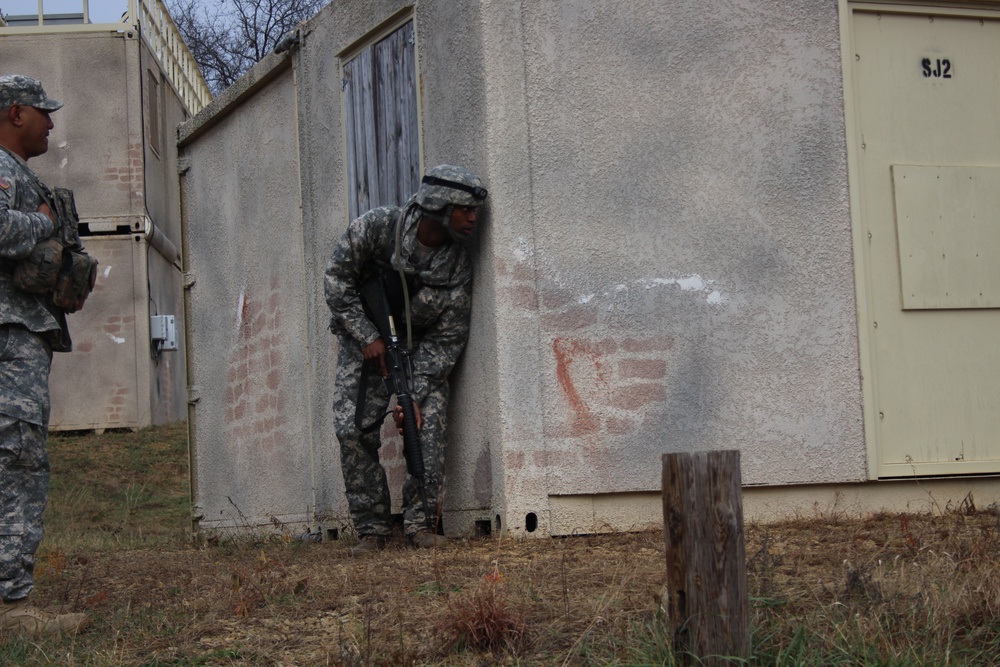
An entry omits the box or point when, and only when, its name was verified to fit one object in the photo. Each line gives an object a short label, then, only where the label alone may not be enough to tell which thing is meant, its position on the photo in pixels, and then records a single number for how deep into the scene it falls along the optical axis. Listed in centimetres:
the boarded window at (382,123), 733
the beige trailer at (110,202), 1753
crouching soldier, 664
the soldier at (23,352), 491
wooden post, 360
